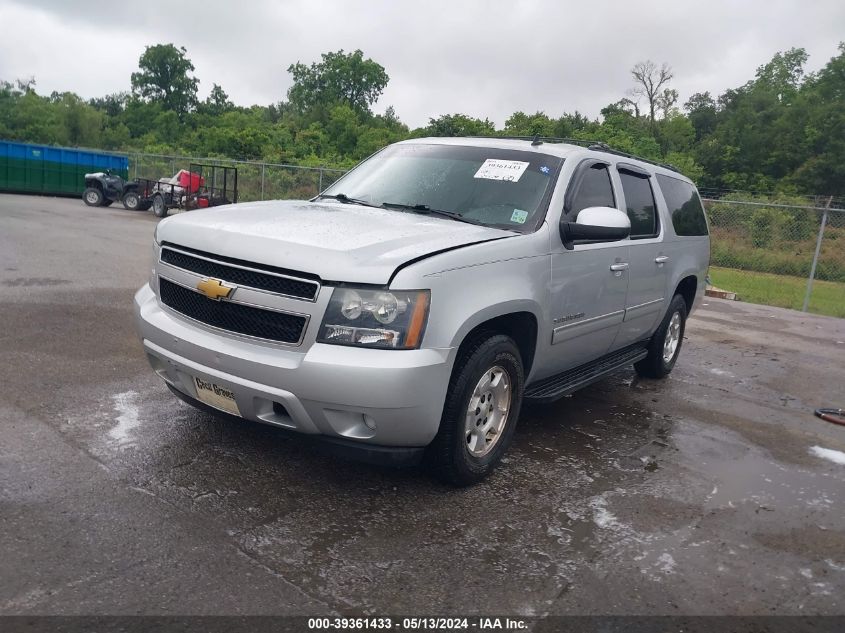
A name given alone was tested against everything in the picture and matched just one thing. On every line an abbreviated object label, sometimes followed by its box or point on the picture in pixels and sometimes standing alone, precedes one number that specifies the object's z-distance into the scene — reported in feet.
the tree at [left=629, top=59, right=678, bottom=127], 184.87
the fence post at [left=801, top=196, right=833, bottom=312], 43.42
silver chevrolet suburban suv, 10.67
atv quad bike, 80.43
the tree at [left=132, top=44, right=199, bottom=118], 316.81
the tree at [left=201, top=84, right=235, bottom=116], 276.80
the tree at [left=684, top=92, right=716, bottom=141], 209.05
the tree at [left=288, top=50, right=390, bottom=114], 288.51
